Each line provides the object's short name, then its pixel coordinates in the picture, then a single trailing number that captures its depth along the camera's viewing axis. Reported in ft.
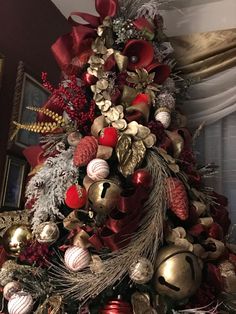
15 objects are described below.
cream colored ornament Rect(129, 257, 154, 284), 2.23
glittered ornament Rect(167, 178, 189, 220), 2.60
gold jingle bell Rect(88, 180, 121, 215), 2.36
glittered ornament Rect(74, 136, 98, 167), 2.62
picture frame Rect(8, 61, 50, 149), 3.80
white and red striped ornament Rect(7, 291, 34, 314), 2.31
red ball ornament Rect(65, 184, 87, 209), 2.54
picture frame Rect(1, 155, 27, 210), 3.64
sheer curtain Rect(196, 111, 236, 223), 3.90
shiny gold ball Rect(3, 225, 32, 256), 2.67
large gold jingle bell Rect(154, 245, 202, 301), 2.24
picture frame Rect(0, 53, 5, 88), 3.62
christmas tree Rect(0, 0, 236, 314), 2.32
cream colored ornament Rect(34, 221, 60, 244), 2.43
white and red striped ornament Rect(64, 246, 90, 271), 2.33
